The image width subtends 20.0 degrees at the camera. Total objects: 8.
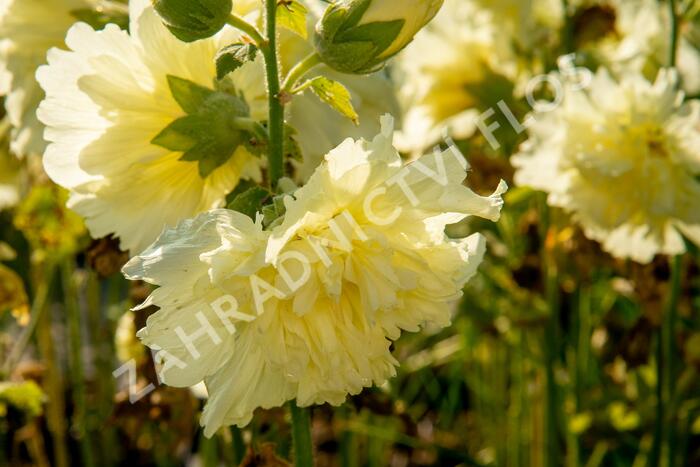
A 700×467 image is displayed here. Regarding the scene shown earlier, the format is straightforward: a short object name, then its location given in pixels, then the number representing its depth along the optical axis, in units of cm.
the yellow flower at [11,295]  83
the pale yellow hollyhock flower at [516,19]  97
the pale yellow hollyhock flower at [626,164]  82
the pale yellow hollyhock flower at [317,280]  57
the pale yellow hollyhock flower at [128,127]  63
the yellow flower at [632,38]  102
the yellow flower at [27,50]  70
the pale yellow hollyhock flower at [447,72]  97
